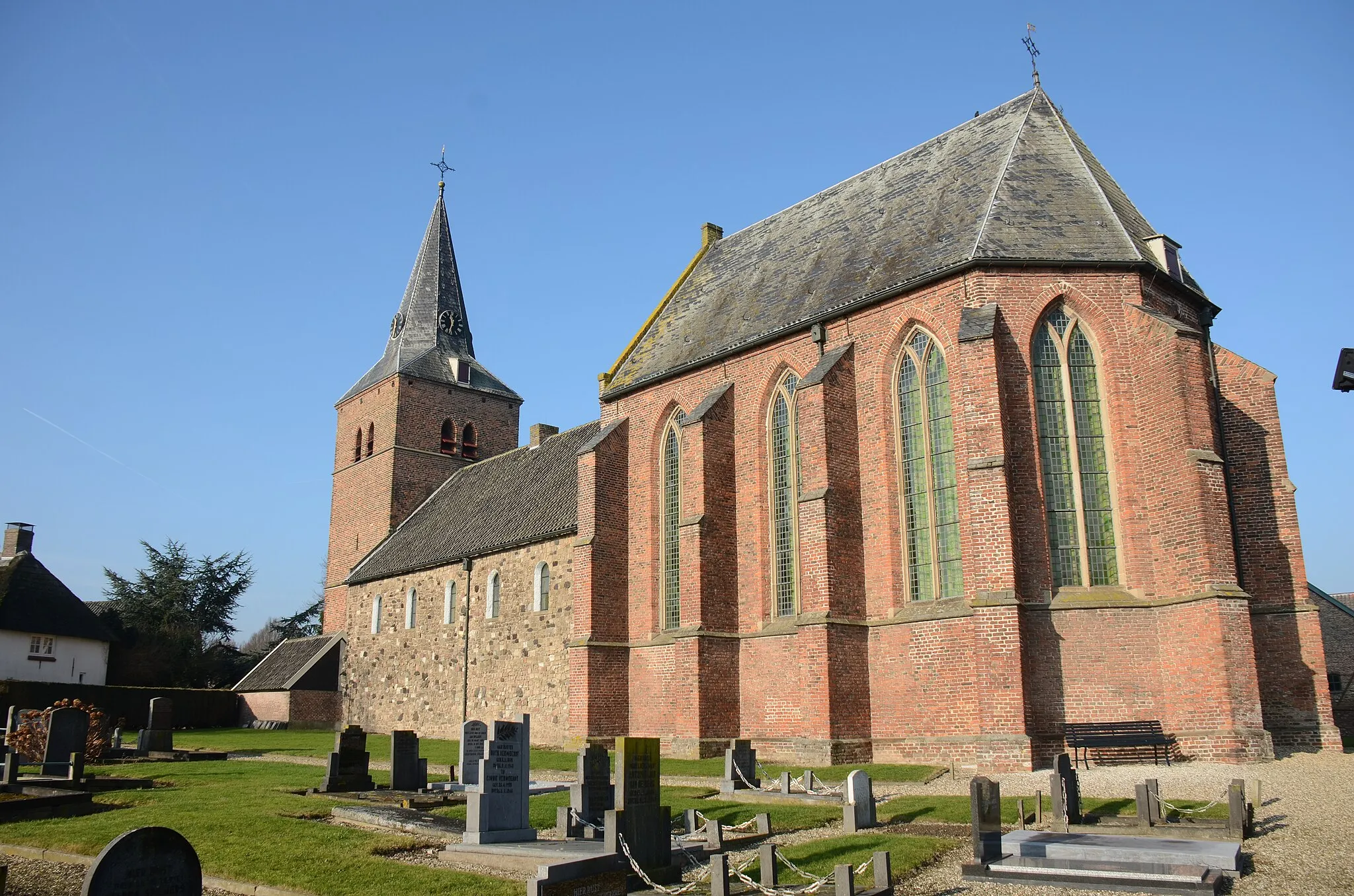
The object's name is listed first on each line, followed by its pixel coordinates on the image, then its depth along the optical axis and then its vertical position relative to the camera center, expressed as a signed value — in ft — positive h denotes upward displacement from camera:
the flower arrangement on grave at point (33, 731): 63.93 -2.68
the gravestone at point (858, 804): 42.60 -5.16
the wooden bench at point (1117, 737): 56.18 -3.17
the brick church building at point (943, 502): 61.16 +12.70
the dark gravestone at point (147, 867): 20.01 -3.64
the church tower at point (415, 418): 144.77 +39.89
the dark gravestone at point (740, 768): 54.19 -4.59
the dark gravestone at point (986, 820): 34.35 -4.74
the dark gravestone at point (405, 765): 56.18 -4.39
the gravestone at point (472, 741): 46.42 -2.63
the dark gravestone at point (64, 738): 60.23 -2.96
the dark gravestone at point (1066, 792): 40.57 -4.51
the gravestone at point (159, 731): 78.77 -3.40
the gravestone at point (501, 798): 37.78 -4.25
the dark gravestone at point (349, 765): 55.72 -4.41
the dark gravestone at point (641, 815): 32.81 -4.30
